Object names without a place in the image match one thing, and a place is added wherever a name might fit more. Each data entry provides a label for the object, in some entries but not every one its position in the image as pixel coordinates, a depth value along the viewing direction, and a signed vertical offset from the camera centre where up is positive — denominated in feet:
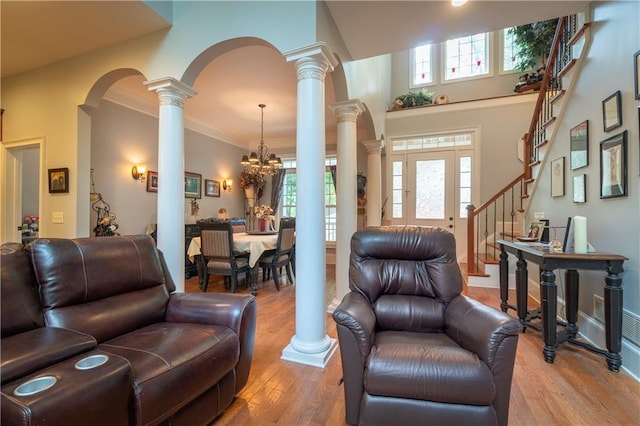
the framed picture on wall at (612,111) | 7.29 +2.59
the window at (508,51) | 19.57 +10.76
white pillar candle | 7.54 -0.56
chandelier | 16.11 +2.76
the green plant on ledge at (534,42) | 16.96 +10.08
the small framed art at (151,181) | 16.01 +1.73
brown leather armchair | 4.44 -2.34
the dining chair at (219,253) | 12.89 -1.78
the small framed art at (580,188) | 8.75 +0.75
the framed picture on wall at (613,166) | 7.08 +1.18
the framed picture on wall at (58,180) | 10.82 +1.20
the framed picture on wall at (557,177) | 10.19 +1.28
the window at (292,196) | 23.03 +1.32
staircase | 9.93 +2.70
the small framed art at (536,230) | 10.43 -0.62
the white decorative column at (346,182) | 10.78 +1.13
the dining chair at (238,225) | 18.07 -0.76
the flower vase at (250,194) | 23.25 +1.49
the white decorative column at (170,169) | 8.91 +1.35
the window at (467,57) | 20.47 +10.95
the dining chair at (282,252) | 14.21 -1.97
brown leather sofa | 3.35 -1.88
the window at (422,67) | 21.53 +10.68
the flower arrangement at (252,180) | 21.07 +2.41
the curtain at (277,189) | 23.61 +1.90
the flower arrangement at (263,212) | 17.58 +0.06
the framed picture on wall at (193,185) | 18.13 +1.76
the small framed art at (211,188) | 19.97 +1.73
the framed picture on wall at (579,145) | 8.68 +2.08
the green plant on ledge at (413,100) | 19.98 +7.66
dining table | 13.47 -1.61
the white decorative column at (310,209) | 7.59 +0.10
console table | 6.83 -2.07
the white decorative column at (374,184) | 15.89 +1.59
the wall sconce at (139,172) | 15.15 +2.11
